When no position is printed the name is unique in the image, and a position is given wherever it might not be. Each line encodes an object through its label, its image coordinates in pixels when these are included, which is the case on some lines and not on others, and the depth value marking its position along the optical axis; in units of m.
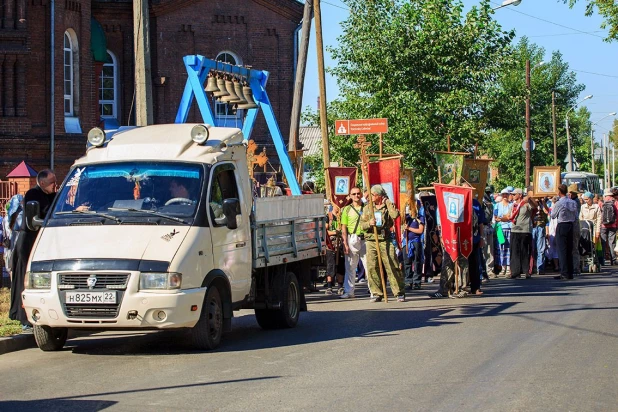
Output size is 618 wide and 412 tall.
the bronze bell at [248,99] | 18.34
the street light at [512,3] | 28.30
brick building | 30.61
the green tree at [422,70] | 31.97
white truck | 10.52
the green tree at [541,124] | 62.91
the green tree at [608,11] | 29.14
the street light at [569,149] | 71.04
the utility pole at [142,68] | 16.33
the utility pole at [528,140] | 47.21
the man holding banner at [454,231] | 17.78
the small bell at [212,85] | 17.95
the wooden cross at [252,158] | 17.51
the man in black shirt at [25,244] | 12.45
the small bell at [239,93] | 18.25
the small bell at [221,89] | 17.91
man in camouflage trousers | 16.91
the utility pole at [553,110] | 65.30
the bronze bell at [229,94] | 18.06
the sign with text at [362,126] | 19.17
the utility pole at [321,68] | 24.20
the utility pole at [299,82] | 26.19
